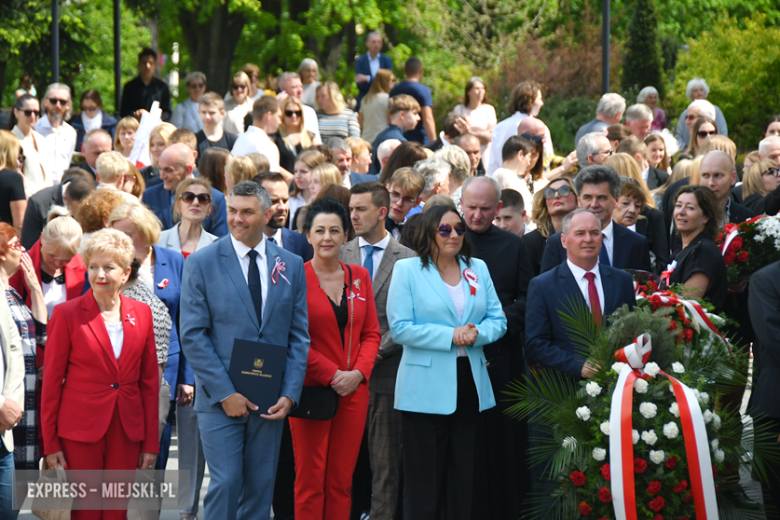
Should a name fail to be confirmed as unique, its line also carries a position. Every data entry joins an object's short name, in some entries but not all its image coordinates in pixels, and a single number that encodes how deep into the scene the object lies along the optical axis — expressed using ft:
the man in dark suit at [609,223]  47.29
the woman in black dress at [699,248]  46.11
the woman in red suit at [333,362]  39.70
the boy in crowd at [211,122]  75.61
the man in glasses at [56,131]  84.28
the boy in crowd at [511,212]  51.47
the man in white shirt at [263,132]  71.46
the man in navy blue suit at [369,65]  105.91
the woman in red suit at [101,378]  37.40
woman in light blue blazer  39.60
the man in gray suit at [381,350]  42.83
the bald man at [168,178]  57.06
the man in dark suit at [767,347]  38.93
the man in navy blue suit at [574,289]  40.42
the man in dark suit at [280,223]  48.83
